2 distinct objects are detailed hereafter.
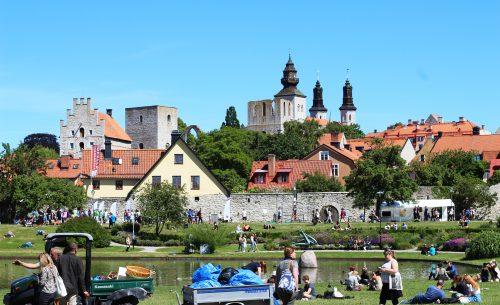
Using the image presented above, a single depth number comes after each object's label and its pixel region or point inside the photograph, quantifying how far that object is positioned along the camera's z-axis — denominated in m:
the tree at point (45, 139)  141.25
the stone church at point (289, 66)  197.50
